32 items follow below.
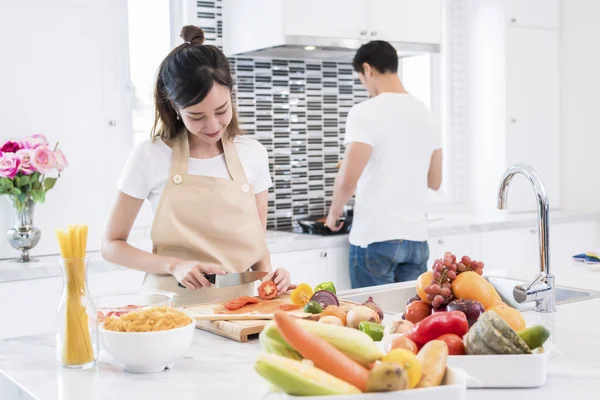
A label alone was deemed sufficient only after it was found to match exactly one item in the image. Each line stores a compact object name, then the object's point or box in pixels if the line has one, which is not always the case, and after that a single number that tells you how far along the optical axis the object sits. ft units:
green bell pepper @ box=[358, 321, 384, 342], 5.54
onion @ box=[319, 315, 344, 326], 5.69
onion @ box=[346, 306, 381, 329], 5.89
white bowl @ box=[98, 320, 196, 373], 5.08
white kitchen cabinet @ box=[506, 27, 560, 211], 16.14
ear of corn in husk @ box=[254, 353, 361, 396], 3.77
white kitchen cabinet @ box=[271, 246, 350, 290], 12.30
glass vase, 10.94
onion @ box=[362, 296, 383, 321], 6.27
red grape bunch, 5.98
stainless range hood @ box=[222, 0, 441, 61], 12.64
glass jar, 5.30
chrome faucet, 6.92
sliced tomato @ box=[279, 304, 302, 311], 6.67
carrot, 3.93
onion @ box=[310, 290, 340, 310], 6.56
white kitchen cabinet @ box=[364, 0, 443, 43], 13.53
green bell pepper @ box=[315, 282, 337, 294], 6.90
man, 11.39
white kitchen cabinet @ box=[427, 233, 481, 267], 13.81
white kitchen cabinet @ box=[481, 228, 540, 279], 14.57
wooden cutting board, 6.11
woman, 7.49
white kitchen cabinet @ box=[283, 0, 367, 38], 12.61
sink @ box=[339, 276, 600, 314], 8.05
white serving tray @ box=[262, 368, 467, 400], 3.85
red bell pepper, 4.78
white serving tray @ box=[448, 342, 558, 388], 4.68
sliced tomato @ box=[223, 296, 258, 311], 6.71
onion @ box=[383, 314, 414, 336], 5.18
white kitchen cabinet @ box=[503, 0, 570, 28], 15.93
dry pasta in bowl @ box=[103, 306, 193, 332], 5.17
